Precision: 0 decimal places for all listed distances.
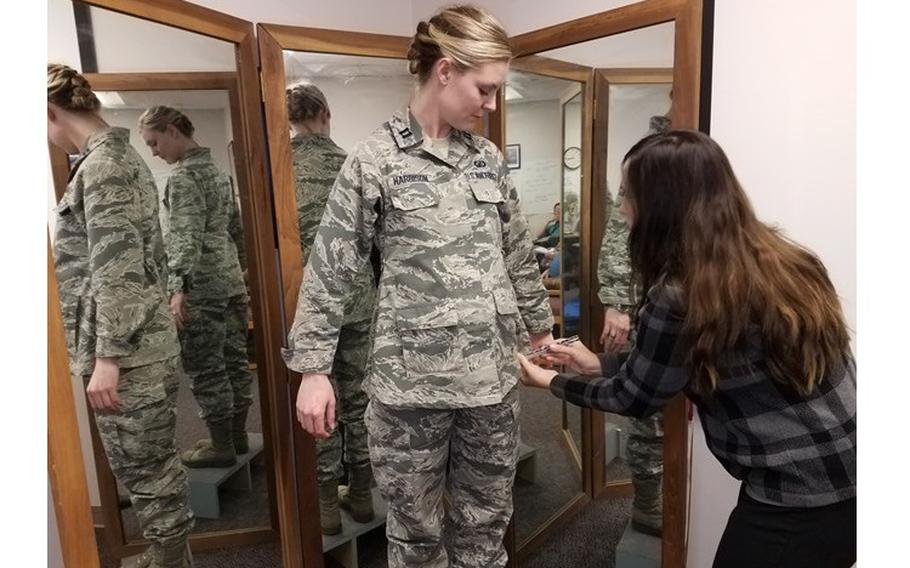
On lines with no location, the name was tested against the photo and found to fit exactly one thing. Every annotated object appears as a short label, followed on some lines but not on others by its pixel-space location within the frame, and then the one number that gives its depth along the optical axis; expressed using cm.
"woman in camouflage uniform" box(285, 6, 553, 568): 137
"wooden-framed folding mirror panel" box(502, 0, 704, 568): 144
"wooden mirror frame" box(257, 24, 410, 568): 160
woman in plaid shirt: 102
